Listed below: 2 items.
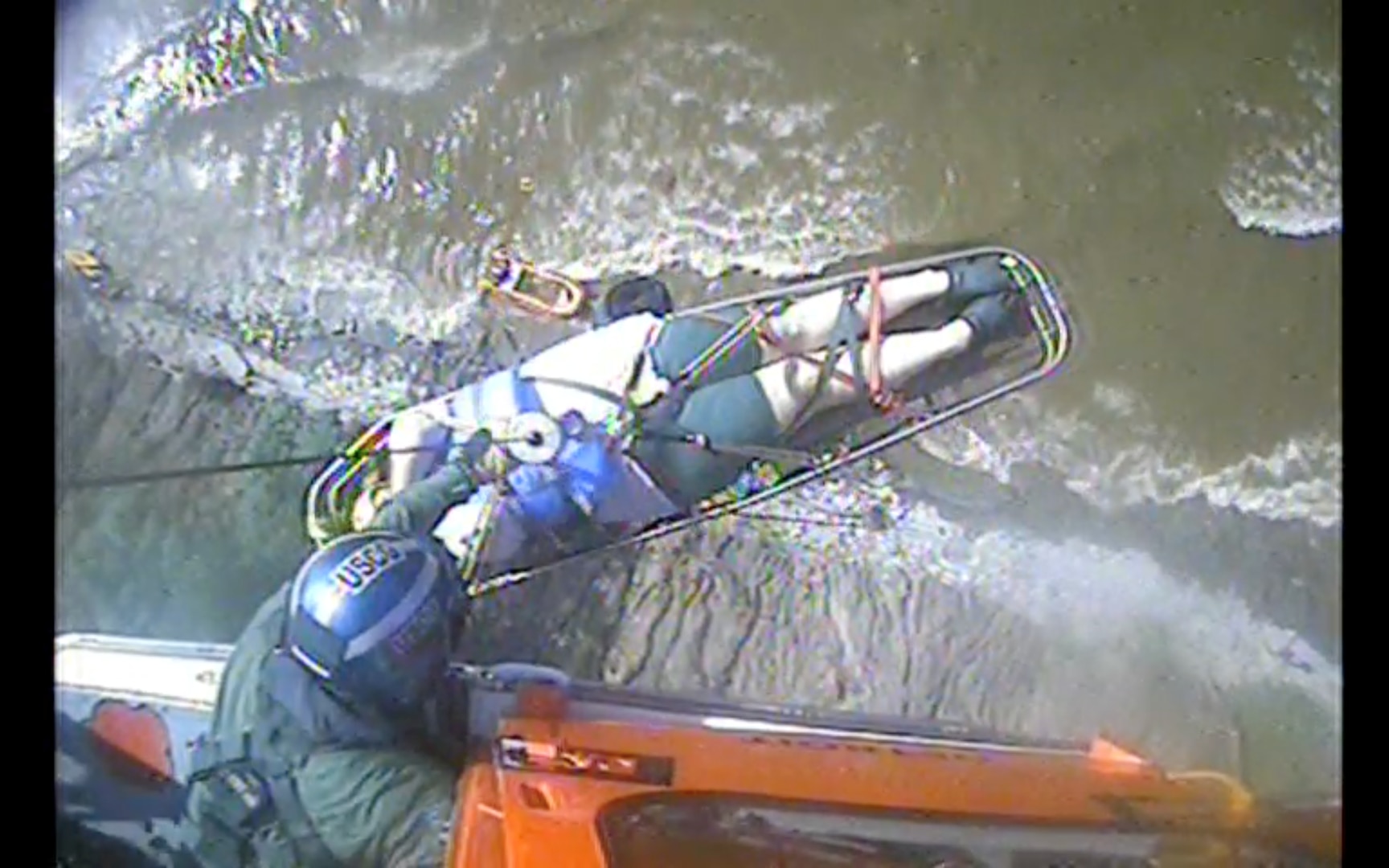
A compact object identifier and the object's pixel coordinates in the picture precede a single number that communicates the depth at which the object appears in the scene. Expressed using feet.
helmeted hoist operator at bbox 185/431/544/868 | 13.05
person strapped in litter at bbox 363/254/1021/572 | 13.17
